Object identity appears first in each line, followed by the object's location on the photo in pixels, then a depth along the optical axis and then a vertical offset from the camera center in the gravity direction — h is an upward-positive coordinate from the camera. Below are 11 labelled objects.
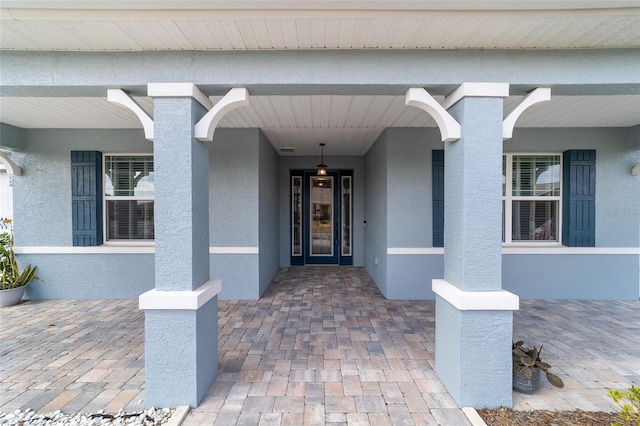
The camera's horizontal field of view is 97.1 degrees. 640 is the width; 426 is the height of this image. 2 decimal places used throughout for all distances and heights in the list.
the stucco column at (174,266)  2.06 -0.42
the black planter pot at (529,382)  2.19 -1.36
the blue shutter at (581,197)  4.34 +0.17
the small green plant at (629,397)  1.29 -0.90
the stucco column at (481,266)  2.06 -0.43
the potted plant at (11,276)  4.18 -1.01
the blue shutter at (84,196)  4.47 +0.21
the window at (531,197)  4.55 +0.18
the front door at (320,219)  6.86 -0.25
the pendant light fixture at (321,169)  5.85 +0.84
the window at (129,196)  4.69 +0.22
